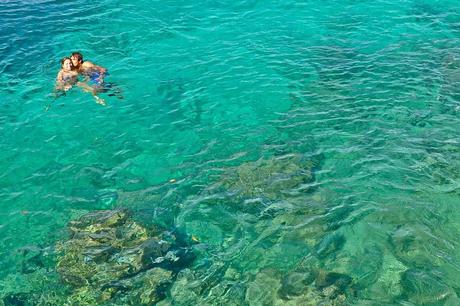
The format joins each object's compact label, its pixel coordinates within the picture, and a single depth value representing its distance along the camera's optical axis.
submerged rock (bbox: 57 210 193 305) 12.52
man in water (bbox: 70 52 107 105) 21.17
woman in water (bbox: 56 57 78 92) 21.22
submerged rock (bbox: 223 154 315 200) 15.59
